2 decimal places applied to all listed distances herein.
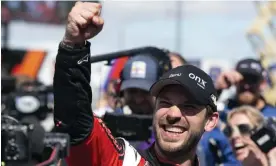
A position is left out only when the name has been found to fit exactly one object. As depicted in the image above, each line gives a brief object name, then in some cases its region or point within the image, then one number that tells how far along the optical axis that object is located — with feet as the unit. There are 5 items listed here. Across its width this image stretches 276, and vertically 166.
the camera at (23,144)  13.10
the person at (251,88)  35.53
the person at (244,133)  25.32
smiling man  15.22
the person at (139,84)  26.17
